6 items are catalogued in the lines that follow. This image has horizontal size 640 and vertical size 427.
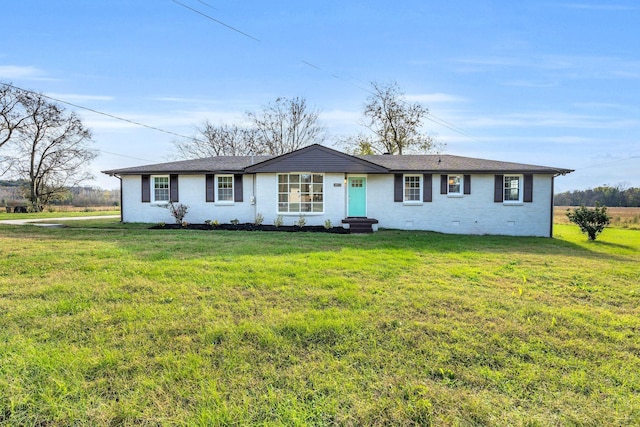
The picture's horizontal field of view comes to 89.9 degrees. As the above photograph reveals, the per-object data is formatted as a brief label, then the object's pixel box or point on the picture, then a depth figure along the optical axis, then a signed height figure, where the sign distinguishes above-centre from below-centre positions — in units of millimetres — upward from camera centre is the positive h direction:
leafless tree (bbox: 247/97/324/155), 31844 +7745
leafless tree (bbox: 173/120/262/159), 34156 +6523
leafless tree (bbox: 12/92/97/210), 28672 +4945
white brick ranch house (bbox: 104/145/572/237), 14469 +428
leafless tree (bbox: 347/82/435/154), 29219 +7275
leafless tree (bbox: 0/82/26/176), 26984 +7570
